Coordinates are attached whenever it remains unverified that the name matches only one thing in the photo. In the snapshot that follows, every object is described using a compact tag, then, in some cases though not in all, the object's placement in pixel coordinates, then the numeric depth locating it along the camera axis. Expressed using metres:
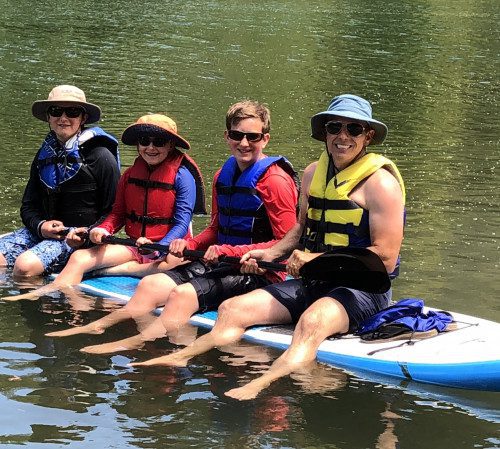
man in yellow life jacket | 5.46
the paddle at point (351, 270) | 5.43
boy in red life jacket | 6.77
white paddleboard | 5.24
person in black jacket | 7.18
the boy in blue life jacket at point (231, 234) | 6.11
